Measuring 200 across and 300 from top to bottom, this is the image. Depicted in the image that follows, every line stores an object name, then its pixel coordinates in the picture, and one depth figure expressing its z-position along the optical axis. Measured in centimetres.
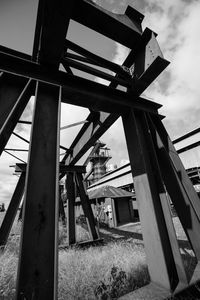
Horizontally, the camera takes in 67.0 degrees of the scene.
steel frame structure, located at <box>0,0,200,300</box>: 155
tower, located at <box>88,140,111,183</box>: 3481
